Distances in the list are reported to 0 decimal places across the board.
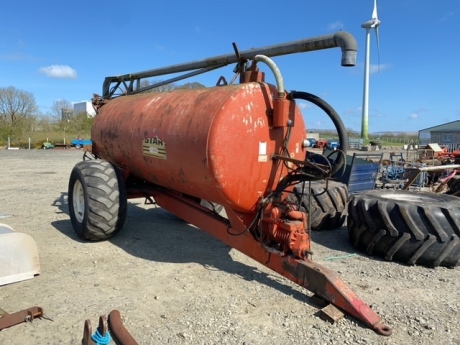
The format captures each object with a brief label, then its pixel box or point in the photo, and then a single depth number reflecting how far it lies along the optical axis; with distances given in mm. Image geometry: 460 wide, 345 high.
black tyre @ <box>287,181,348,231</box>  5875
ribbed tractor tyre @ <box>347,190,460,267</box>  4312
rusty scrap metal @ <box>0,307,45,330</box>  2988
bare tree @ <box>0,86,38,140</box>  43969
